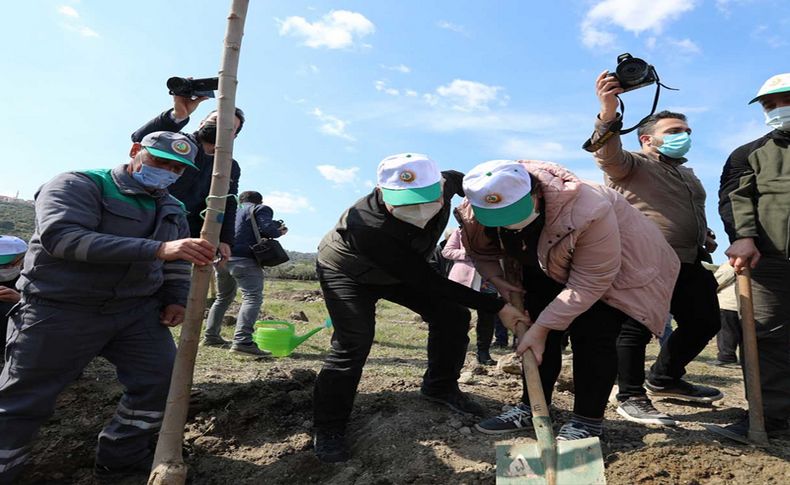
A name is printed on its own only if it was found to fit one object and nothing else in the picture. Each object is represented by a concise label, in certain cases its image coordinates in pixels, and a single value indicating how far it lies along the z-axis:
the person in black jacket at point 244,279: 5.77
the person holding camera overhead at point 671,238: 3.37
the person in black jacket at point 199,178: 4.05
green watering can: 5.86
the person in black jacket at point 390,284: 2.70
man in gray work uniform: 2.53
